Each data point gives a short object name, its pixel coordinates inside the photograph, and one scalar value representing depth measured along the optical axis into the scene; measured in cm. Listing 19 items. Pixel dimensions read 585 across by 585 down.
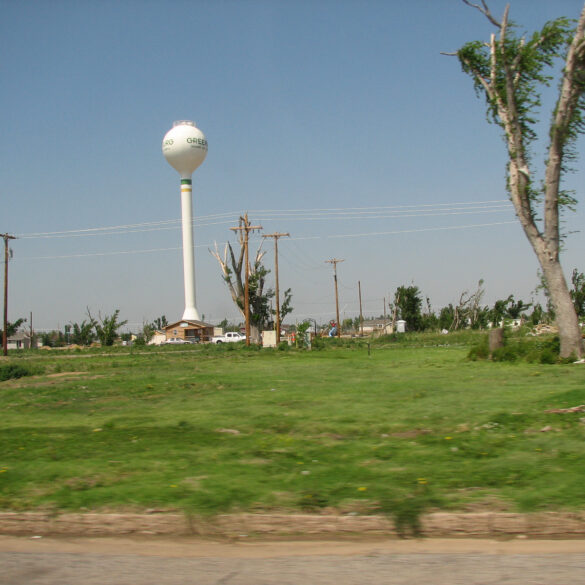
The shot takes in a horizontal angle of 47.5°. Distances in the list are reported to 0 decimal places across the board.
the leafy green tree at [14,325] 7707
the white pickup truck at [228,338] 7795
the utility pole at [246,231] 4786
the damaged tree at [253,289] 6312
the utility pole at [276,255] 5571
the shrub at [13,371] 2148
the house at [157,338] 8708
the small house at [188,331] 8112
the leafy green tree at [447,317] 7288
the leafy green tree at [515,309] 7031
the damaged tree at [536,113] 2116
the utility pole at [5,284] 5328
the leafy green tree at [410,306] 7362
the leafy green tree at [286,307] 6490
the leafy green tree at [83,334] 8325
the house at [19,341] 10121
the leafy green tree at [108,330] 6756
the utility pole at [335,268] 7460
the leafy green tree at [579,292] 5153
